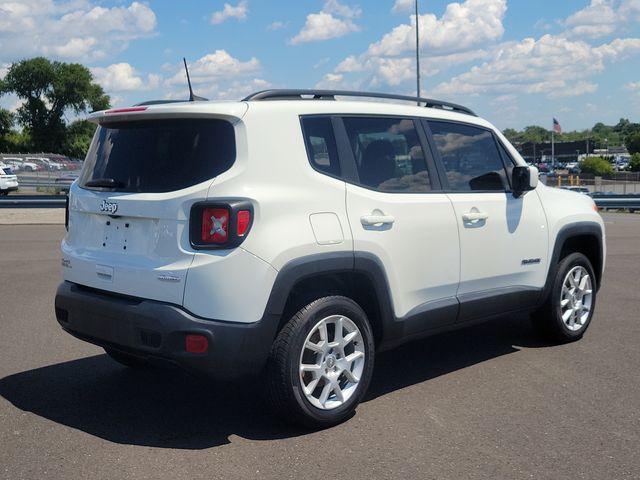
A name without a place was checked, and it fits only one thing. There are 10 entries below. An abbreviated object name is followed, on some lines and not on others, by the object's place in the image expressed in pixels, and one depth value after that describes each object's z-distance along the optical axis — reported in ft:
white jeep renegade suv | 13.39
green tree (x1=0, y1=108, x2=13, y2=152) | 319.27
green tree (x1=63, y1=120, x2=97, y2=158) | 313.53
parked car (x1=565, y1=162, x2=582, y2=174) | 257.75
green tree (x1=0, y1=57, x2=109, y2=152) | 309.63
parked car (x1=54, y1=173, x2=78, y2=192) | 116.10
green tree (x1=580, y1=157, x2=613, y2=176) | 219.28
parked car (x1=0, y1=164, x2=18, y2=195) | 118.62
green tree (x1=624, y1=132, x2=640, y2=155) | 399.89
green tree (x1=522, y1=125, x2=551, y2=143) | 513.04
